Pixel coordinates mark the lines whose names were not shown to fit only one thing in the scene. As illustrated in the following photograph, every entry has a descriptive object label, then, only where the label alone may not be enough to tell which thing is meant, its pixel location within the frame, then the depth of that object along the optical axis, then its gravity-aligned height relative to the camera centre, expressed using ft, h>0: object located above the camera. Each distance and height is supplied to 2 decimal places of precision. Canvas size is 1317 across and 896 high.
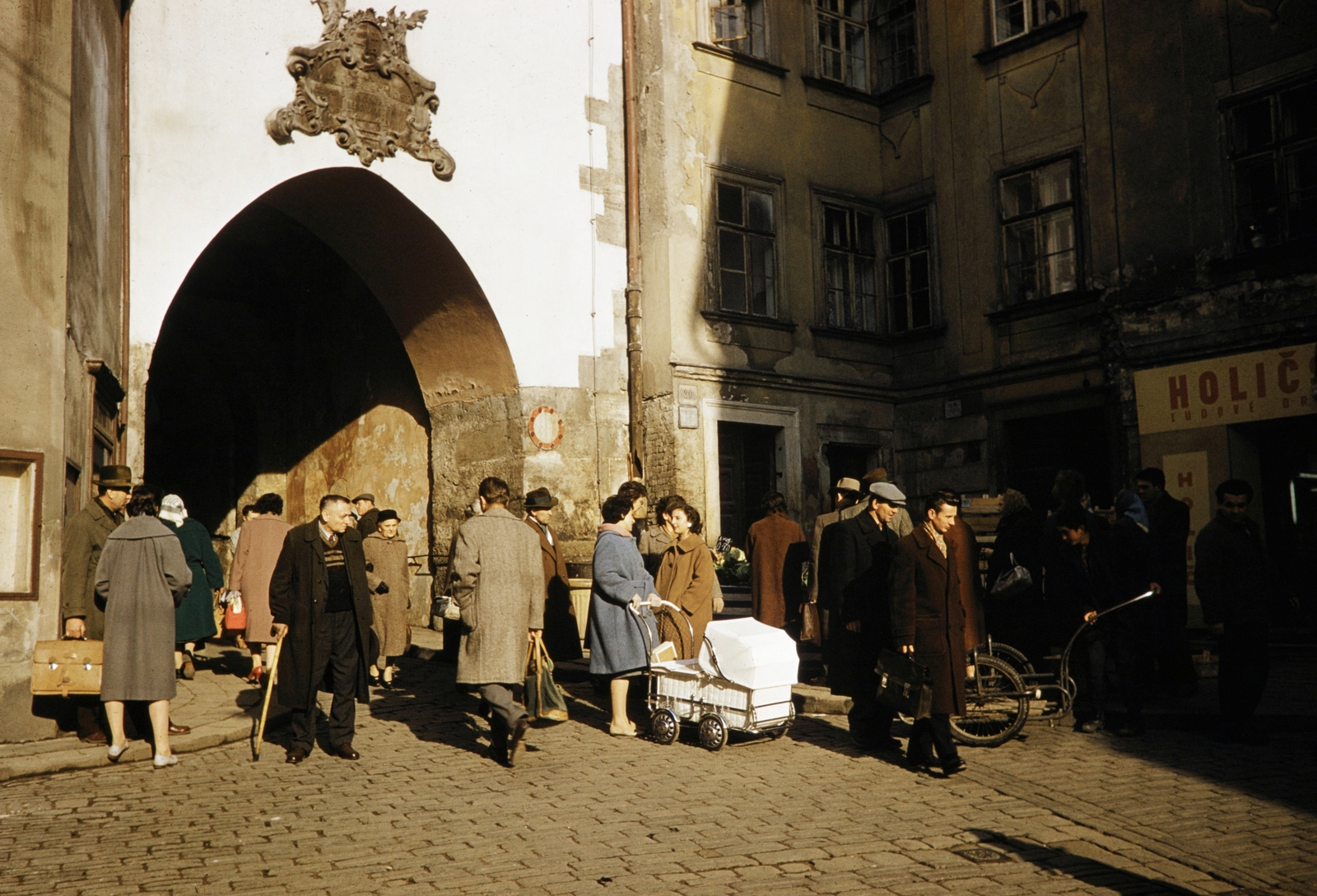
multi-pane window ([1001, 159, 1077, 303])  50.67 +13.10
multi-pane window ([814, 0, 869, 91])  56.34 +23.35
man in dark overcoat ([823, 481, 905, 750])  25.68 -1.62
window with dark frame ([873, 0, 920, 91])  56.59 +23.46
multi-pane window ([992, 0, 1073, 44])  51.06 +22.17
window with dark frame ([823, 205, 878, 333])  56.03 +12.92
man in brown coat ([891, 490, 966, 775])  23.66 -1.13
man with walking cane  25.63 -1.08
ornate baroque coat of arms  42.42 +16.56
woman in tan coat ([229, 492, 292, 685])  35.55 +0.23
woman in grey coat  24.98 -0.86
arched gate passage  47.29 +9.04
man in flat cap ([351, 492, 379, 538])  38.63 +1.54
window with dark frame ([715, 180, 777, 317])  52.19 +12.98
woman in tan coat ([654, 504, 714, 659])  29.99 -0.49
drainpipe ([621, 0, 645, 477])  49.26 +12.36
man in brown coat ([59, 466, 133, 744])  26.91 -0.02
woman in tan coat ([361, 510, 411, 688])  36.19 -0.65
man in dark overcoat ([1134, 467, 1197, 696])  31.07 -0.68
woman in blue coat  27.96 -1.22
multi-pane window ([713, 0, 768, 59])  52.29 +22.47
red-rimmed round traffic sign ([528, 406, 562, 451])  47.60 +5.14
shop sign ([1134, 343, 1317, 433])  42.27 +5.54
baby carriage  26.25 -2.71
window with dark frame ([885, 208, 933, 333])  56.24 +12.75
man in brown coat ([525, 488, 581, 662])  32.73 -1.13
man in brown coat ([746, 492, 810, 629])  35.01 -0.34
